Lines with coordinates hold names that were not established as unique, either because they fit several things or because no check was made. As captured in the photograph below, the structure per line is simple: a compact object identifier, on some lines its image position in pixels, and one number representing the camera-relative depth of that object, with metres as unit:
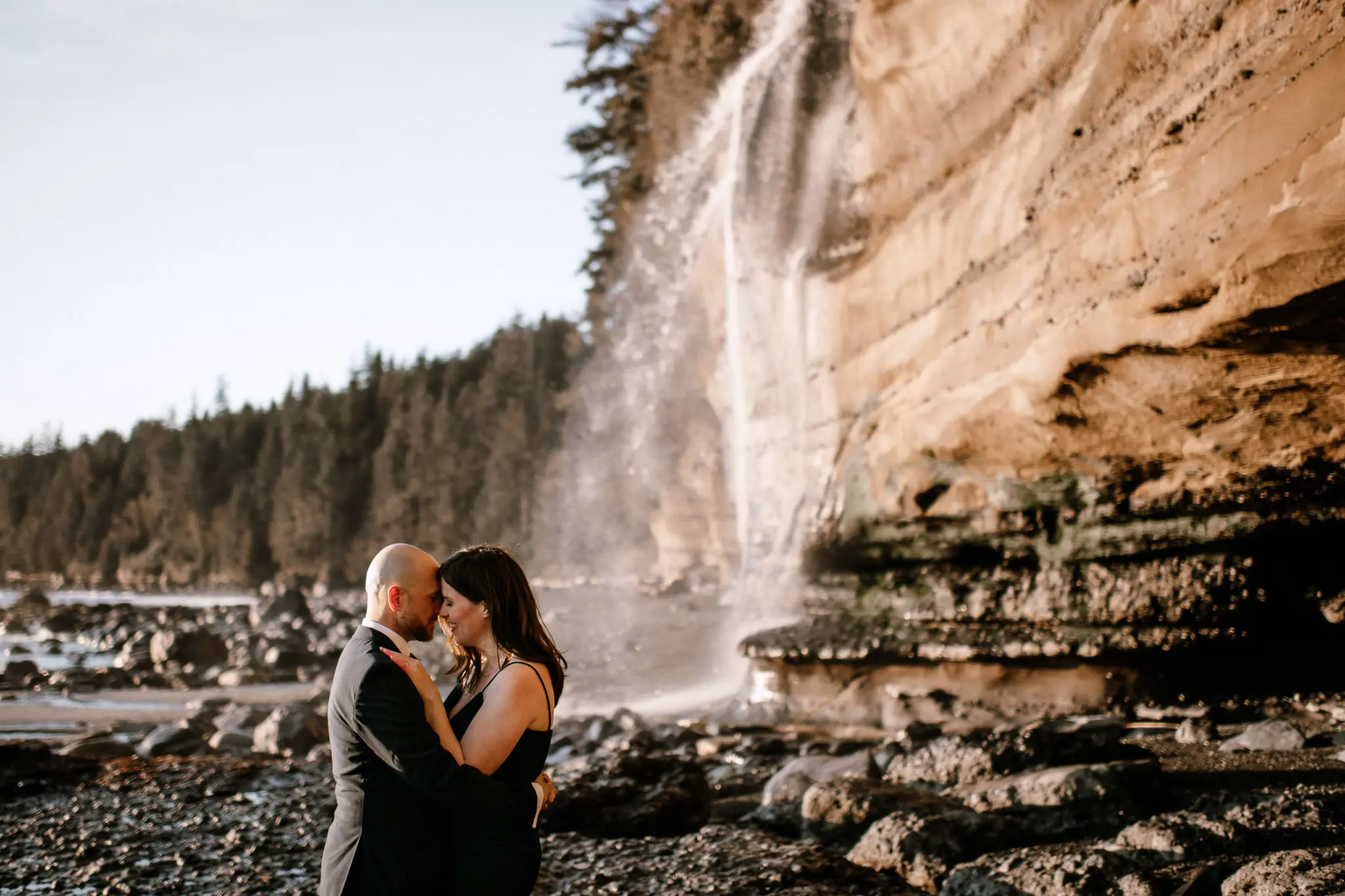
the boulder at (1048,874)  4.22
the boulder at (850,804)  5.72
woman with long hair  2.90
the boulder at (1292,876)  3.53
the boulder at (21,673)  17.20
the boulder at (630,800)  6.13
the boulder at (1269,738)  6.31
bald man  2.75
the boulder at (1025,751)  6.30
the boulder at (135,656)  20.16
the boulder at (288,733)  9.95
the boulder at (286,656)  19.38
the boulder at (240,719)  10.99
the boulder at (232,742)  10.14
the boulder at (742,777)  7.37
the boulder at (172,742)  9.93
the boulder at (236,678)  17.38
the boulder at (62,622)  31.39
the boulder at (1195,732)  6.86
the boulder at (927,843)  4.90
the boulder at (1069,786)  5.41
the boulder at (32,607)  37.75
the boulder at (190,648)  20.56
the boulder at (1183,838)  4.49
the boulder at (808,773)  6.80
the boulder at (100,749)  9.73
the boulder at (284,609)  30.33
